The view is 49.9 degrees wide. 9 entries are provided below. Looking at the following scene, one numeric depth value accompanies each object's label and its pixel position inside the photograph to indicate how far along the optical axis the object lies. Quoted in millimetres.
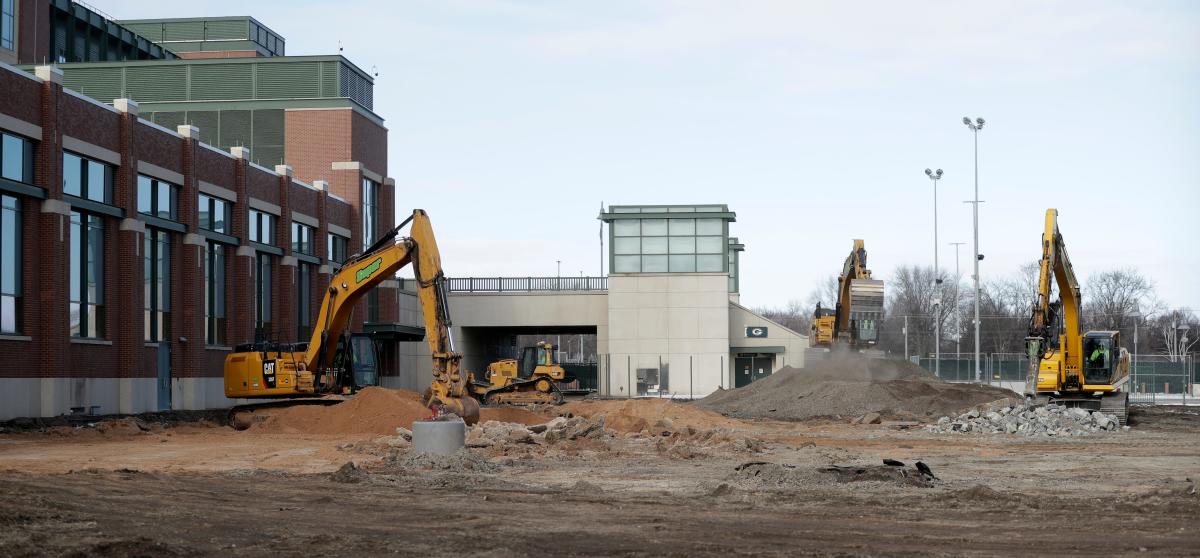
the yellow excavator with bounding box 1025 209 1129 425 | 36719
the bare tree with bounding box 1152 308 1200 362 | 108125
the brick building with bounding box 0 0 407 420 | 34750
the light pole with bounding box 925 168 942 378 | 72162
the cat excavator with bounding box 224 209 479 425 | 28062
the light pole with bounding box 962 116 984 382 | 61438
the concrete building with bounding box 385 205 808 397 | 67625
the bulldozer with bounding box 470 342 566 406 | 52938
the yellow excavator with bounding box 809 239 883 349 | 46969
